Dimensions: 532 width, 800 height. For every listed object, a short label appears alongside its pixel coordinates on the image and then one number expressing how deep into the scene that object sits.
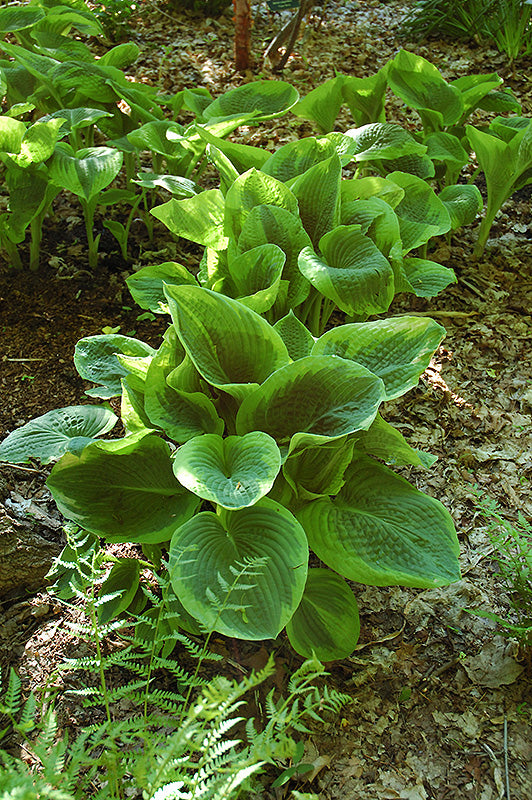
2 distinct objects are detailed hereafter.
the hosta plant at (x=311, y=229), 1.62
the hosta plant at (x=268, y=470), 1.13
